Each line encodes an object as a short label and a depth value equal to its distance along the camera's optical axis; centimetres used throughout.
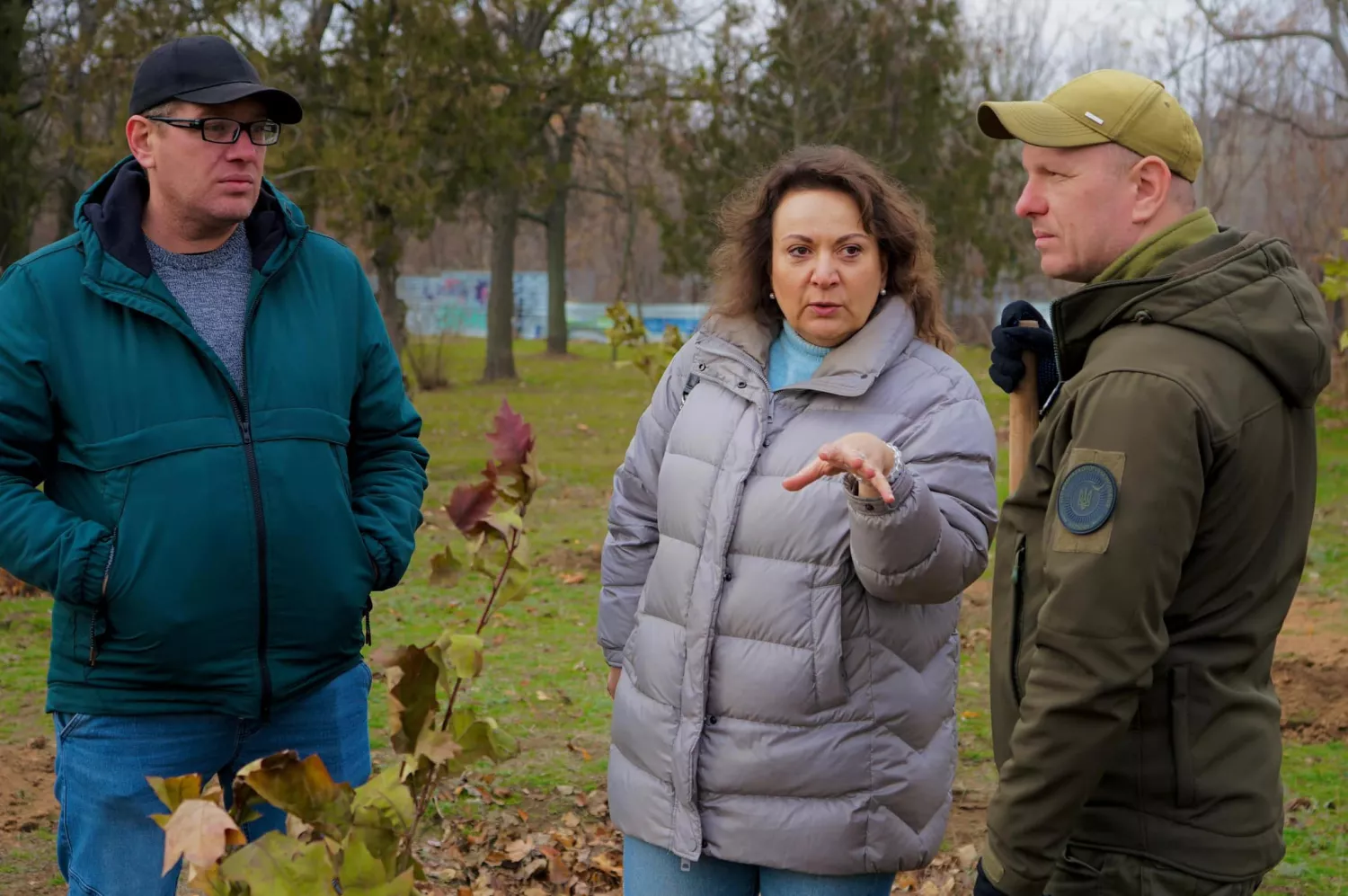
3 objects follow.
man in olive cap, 198
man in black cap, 269
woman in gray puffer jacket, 252
